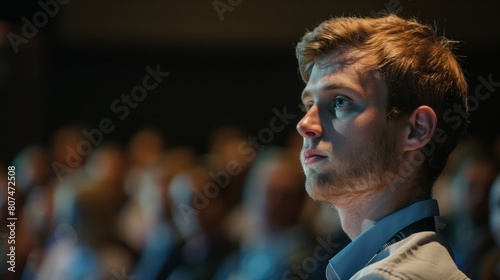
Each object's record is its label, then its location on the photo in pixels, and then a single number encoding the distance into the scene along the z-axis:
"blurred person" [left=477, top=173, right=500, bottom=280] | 5.97
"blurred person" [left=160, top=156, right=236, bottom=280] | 6.41
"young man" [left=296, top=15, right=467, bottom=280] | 2.72
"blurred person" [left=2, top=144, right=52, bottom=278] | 6.81
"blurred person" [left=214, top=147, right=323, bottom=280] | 5.64
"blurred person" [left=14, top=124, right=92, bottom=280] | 6.84
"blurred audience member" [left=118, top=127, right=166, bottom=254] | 7.06
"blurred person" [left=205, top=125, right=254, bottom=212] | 6.95
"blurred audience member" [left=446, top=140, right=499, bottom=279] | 6.37
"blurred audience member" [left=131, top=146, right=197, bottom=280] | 6.67
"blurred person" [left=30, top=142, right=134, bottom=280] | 6.74
